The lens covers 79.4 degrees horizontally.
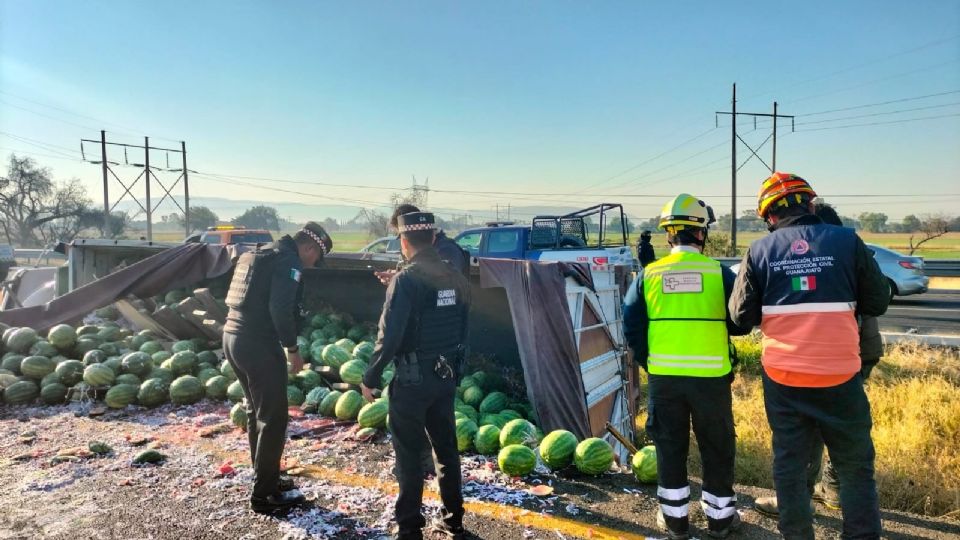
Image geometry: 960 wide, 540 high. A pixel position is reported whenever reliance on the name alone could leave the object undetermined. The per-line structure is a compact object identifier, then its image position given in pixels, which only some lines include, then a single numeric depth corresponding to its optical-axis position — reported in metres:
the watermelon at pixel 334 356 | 7.30
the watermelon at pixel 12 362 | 7.46
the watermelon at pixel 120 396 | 6.80
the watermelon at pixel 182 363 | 7.39
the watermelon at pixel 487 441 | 5.27
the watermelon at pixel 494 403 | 6.44
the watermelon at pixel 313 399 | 6.60
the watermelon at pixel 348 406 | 6.21
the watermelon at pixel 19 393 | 6.97
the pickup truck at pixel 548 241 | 11.75
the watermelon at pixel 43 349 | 7.74
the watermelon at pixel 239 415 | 6.08
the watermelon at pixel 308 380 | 6.98
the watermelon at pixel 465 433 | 5.35
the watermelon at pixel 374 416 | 5.80
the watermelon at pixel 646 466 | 4.53
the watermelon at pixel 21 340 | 7.91
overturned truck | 5.93
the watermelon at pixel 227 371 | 7.31
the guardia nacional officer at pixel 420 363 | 3.64
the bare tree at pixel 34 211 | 46.25
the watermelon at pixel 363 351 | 7.11
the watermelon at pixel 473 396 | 6.62
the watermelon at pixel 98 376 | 7.03
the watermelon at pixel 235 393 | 6.83
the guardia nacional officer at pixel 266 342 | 4.23
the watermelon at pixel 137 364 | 7.28
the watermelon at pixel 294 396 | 6.73
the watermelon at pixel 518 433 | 5.13
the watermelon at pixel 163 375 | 7.19
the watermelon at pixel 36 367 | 7.30
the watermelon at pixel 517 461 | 4.73
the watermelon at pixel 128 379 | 7.06
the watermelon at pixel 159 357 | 7.69
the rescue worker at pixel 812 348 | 3.11
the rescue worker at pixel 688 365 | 3.54
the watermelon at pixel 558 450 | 4.80
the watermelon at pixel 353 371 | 6.71
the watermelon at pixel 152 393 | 6.86
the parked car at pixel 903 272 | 15.96
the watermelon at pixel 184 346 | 7.97
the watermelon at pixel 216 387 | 7.00
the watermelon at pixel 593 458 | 4.67
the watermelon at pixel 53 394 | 7.01
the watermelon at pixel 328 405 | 6.40
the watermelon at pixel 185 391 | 6.93
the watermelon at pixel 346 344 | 7.52
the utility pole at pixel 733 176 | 32.34
